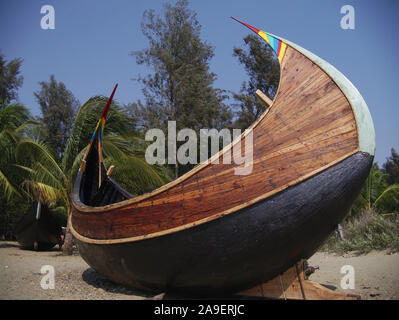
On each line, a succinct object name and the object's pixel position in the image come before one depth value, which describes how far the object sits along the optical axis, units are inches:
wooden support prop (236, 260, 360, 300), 150.3
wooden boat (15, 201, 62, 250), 461.0
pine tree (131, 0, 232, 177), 694.5
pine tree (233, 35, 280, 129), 749.9
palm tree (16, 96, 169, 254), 406.6
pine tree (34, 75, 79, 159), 922.7
